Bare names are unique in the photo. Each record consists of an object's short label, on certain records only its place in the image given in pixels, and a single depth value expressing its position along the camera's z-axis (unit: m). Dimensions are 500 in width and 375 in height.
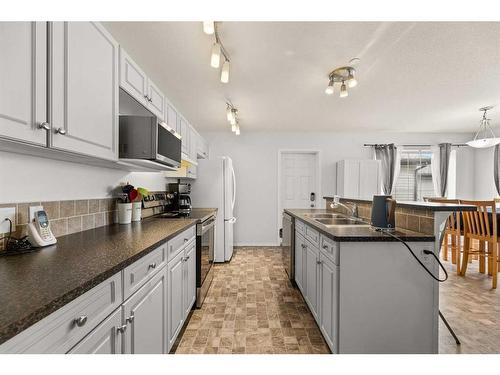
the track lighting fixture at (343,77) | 2.38
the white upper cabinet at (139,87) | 1.70
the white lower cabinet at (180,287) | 1.64
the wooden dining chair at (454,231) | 3.37
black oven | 2.38
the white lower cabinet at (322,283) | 1.54
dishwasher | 2.96
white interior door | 5.23
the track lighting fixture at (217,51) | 1.56
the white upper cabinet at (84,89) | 1.12
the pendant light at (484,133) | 3.60
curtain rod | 5.10
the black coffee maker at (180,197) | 3.38
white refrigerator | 3.89
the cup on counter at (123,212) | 2.09
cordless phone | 1.23
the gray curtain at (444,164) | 5.04
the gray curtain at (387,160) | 5.11
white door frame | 5.08
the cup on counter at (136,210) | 2.28
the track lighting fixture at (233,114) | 3.45
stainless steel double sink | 2.46
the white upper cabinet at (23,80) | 0.89
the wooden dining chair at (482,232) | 2.90
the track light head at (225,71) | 2.00
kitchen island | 1.50
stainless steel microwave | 1.74
